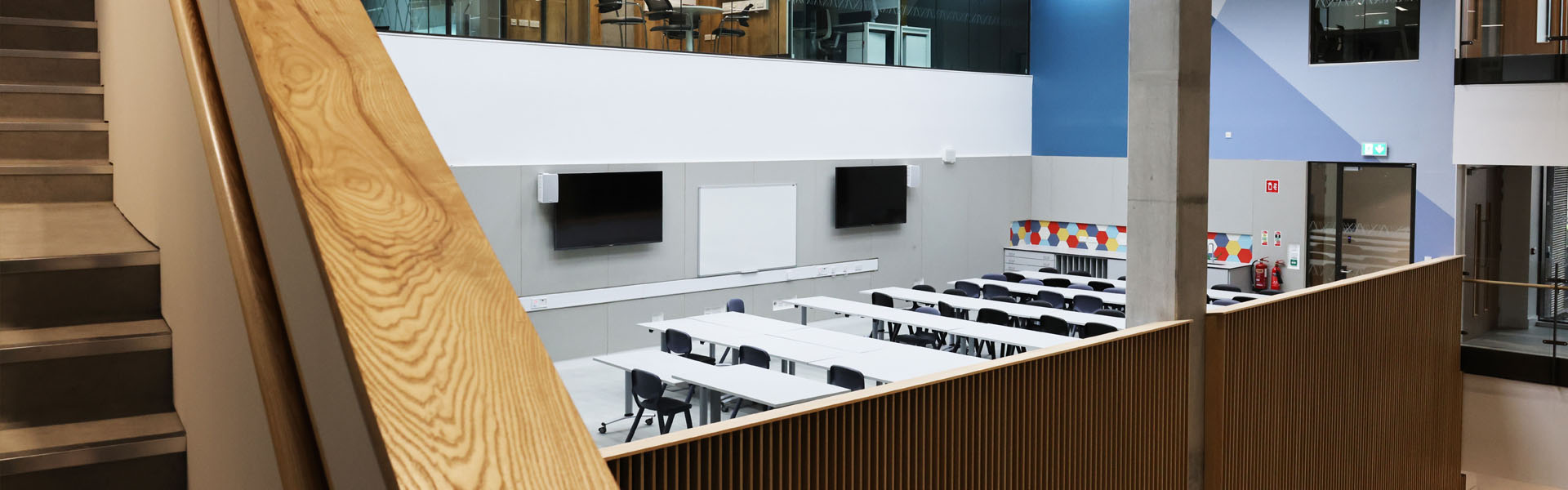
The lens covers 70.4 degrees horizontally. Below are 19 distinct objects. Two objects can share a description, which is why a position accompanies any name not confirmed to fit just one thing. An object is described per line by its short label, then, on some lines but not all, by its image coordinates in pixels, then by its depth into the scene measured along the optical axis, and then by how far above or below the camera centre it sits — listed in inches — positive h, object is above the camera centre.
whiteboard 488.1 -11.5
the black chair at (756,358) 325.7 -45.7
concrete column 209.9 +7.7
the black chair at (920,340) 397.7 -49.0
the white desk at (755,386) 272.2 -47.0
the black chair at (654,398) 300.7 -53.5
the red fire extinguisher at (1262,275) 546.0 -34.7
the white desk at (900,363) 302.8 -45.8
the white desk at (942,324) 351.6 -41.6
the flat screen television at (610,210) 436.8 -3.1
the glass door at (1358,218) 510.9 -6.3
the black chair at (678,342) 362.9 -46.1
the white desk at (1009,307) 388.8 -39.4
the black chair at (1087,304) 438.3 -39.7
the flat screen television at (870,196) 536.1 +3.4
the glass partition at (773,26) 417.4 +78.5
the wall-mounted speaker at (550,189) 428.5 +4.9
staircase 74.2 -9.8
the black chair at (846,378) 291.3 -46.5
